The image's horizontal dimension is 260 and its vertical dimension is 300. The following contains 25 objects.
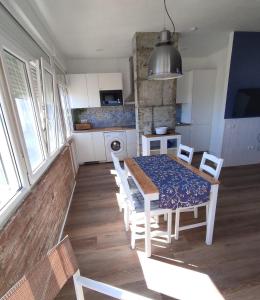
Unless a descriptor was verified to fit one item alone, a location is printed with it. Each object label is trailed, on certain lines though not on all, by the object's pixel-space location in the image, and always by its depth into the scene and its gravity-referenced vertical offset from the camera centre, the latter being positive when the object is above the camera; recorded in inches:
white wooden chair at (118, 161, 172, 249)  65.7 -40.4
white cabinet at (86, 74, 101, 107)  168.1 +14.9
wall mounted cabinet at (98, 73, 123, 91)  168.9 +22.8
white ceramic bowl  127.3 -20.1
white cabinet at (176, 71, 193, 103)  177.5 +13.6
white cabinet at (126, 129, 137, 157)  173.5 -39.0
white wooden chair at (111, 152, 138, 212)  71.1 -39.3
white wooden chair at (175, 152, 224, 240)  68.5 -29.3
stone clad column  118.3 +5.8
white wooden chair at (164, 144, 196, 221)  88.1 -28.9
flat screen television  136.6 -3.8
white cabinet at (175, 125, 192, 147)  186.4 -33.5
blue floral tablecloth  60.8 -30.2
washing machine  171.8 -39.0
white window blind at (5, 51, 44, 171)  58.6 +0.8
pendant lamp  60.6 +15.4
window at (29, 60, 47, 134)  75.1 +8.3
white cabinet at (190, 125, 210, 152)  188.1 -39.8
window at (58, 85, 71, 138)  141.1 -1.3
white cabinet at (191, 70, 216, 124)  174.6 +5.3
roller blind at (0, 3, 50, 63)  51.8 +26.5
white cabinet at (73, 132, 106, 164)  169.8 -40.0
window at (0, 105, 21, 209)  47.4 -17.3
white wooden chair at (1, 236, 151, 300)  25.5 -28.5
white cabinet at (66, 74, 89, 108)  166.1 +15.2
